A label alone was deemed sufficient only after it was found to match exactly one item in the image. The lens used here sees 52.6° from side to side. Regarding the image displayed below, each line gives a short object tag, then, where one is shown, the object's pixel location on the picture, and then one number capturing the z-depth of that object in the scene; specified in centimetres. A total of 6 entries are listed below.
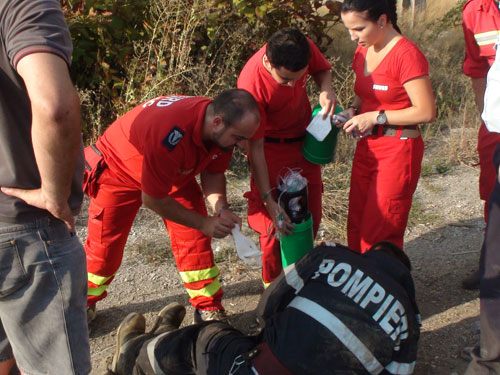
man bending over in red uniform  252
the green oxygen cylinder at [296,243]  320
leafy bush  524
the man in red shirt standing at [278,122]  293
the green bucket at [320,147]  325
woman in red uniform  290
